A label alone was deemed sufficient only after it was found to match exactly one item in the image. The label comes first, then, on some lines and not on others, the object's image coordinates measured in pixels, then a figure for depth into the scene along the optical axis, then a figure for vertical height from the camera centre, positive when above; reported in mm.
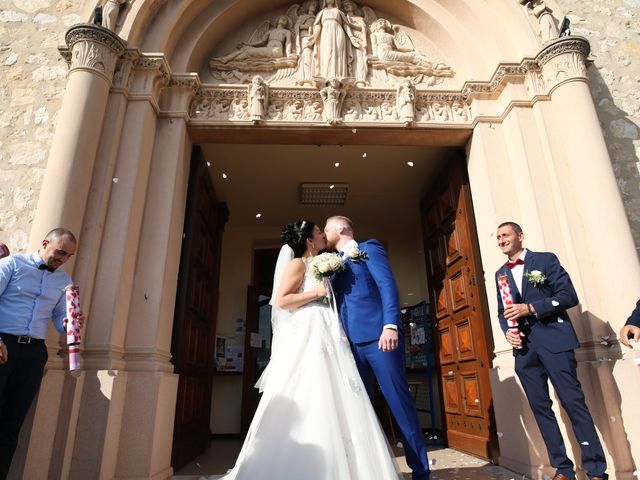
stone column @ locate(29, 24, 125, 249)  3361 +2125
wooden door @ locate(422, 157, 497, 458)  4293 +748
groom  2648 +360
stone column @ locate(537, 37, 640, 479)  3234 +1189
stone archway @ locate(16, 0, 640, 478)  3250 +1900
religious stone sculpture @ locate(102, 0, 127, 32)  4156 +3522
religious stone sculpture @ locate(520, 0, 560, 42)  4441 +3665
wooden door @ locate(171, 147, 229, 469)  4191 +749
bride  2344 -123
